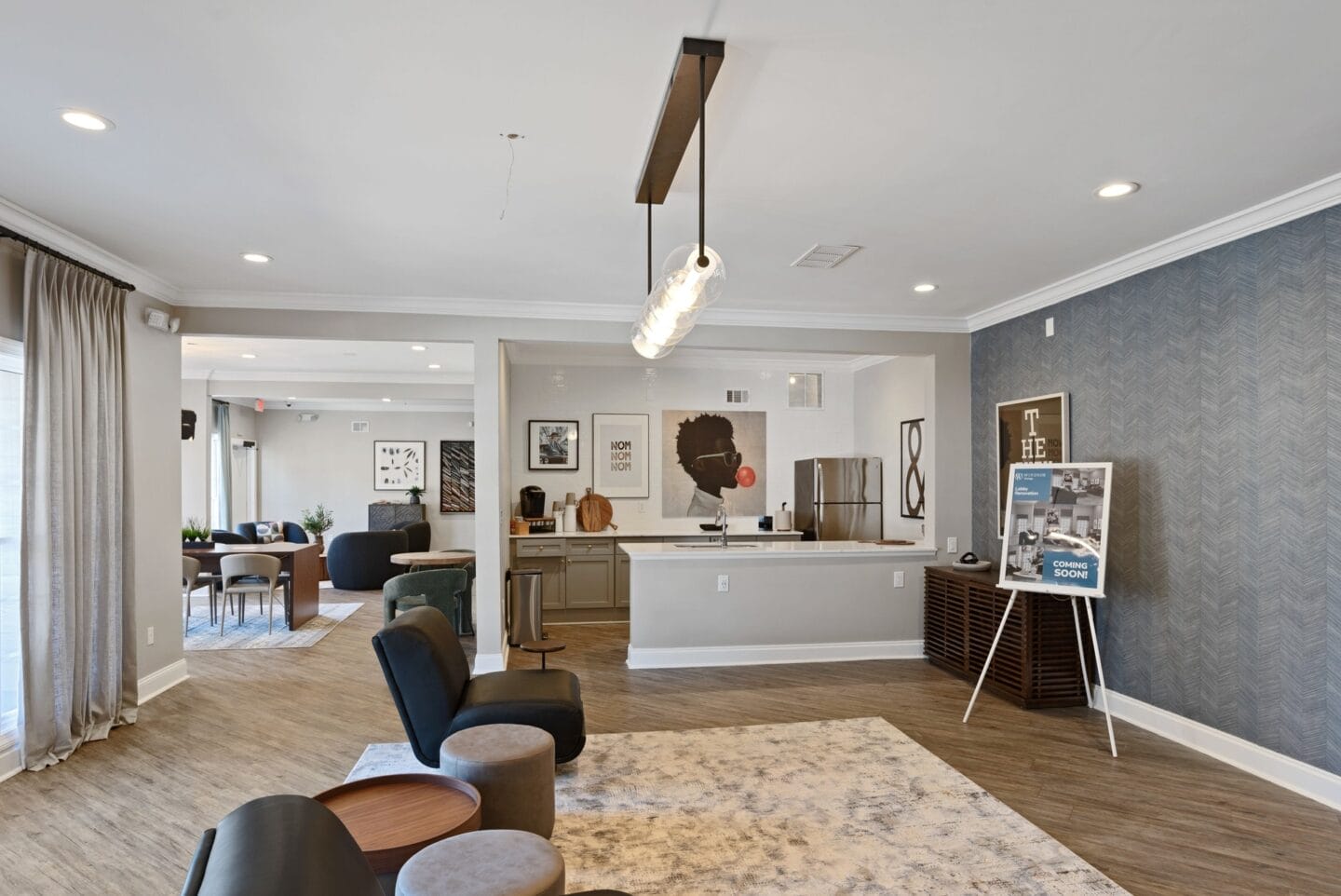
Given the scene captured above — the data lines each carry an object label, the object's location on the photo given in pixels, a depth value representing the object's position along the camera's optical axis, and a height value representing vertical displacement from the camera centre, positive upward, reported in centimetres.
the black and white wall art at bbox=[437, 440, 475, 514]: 1247 -25
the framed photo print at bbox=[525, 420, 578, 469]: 760 +18
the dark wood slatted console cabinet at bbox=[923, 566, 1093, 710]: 459 -117
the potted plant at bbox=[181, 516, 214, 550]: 780 -79
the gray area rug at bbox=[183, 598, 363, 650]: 654 -158
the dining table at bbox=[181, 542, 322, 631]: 719 -104
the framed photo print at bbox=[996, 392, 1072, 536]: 494 +20
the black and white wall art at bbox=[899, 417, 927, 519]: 671 -11
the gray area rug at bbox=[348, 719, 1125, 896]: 265 -147
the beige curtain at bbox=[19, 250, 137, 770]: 367 -28
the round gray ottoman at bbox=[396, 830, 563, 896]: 181 -102
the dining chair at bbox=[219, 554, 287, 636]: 700 -99
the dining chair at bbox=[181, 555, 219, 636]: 691 -109
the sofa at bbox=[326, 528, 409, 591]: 966 -126
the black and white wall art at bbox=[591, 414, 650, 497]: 770 +7
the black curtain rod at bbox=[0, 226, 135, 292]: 348 +106
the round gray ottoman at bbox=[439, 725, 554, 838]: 270 -113
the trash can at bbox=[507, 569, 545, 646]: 593 -113
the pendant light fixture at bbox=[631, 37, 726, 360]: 218 +69
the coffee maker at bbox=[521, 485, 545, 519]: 741 -40
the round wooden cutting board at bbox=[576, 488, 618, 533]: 748 -51
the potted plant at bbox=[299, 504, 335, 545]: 1160 -92
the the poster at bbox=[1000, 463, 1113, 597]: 412 -39
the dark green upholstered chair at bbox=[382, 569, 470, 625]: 594 -104
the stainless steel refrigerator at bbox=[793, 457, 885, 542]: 733 -37
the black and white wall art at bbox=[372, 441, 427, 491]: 1244 -5
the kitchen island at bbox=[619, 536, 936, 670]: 570 -110
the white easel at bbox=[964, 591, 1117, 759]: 380 -105
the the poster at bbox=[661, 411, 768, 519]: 782 +1
